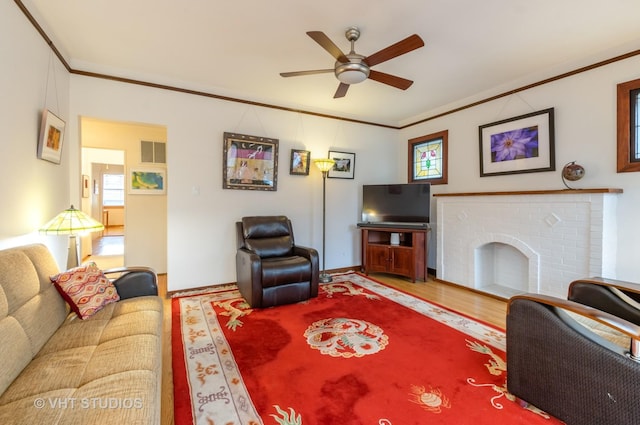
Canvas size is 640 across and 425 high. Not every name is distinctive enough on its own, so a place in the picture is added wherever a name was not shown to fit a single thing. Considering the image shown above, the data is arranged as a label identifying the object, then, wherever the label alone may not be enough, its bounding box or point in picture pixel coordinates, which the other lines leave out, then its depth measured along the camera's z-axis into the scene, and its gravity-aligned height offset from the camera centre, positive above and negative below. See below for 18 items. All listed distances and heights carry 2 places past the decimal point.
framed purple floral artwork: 3.25 +0.84
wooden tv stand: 4.20 -0.62
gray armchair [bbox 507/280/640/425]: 1.25 -0.73
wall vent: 4.49 +0.93
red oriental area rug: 1.59 -1.10
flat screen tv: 4.30 +0.14
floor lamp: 4.06 +0.36
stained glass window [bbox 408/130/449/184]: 4.50 +0.91
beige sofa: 1.03 -0.70
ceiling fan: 2.04 +1.21
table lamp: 2.24 -0.13
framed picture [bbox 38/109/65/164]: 2.33 +0.63
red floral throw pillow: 1.83 -0.54
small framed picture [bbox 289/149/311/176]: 4.29 +0.75
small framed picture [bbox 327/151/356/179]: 4.66 +0.77
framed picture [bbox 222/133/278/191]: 3.82 +0.68
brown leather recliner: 3.05 -0.59
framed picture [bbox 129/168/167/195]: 4.43 +0.46
